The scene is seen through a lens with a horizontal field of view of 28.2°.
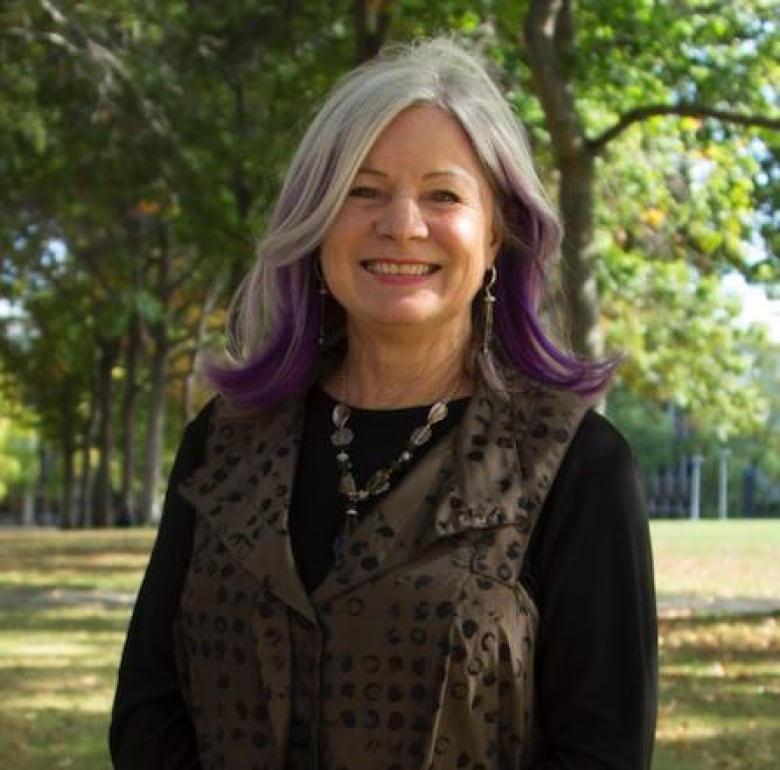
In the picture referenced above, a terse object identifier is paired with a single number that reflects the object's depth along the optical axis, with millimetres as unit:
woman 2357
